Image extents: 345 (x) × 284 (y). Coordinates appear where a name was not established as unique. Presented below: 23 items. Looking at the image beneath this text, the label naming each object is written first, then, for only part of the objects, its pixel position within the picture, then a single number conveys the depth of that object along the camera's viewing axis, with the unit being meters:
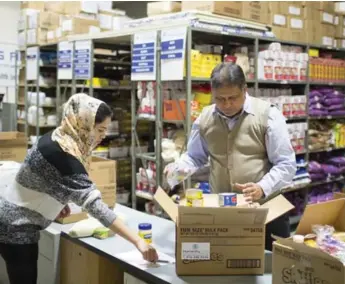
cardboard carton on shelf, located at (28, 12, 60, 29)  6.86
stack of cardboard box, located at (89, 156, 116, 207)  2.79
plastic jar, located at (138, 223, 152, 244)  2.09
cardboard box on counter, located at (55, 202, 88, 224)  2.52
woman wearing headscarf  1.85
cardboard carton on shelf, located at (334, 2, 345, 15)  4.99
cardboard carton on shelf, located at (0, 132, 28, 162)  3.57
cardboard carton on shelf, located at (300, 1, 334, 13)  5.43
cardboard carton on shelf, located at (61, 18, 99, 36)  6.40
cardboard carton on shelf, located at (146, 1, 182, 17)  4.70
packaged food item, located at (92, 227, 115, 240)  2.26
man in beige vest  2.11
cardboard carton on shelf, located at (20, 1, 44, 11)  7.25
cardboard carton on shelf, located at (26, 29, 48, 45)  6.84
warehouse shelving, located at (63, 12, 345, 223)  3.92
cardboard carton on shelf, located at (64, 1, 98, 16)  6.91
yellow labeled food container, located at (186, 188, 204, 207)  1.92
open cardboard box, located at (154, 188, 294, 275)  1.67
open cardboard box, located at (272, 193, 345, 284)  1.31
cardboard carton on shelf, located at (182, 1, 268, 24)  4.38
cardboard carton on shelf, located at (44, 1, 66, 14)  7.10
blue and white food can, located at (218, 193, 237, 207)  1.87
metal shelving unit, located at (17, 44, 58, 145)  6.56
